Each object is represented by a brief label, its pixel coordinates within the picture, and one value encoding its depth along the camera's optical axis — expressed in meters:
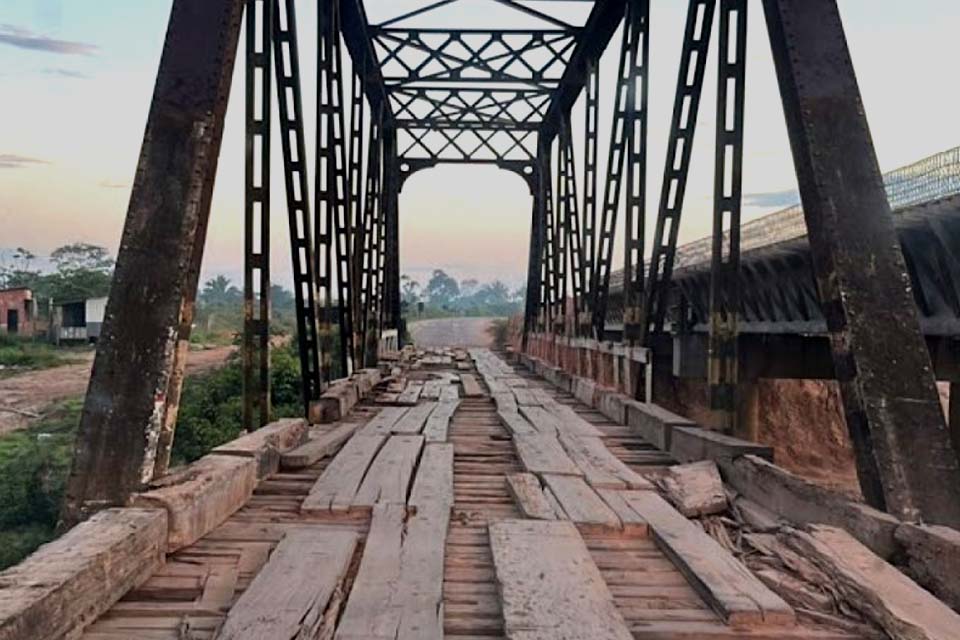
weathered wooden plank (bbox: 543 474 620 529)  3.92
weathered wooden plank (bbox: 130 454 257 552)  3.45
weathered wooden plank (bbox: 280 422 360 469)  5.31
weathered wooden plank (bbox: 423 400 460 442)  6.78
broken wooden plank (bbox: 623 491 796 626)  2.72
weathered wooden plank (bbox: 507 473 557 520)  4.10
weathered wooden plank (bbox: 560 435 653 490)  4.82
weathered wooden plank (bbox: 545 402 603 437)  7.16
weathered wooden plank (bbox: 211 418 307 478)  4.79
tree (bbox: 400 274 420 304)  115.18
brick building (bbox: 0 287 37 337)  61.38
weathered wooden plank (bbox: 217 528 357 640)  2.54
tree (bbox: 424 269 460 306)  173.88
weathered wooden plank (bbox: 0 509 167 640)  2.33
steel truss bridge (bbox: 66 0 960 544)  3.71
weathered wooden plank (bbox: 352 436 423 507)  4.32
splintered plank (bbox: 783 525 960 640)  2.58
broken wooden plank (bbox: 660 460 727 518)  4.31
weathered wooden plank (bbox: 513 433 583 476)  5.25
